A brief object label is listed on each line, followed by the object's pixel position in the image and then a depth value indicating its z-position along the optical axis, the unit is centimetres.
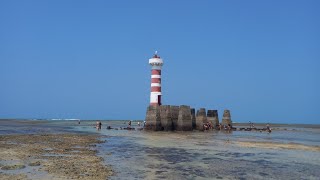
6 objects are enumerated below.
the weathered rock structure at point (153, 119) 3237
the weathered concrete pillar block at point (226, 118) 4089
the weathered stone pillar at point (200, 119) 3594
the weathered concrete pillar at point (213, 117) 3849
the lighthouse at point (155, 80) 3312
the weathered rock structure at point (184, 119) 3326
